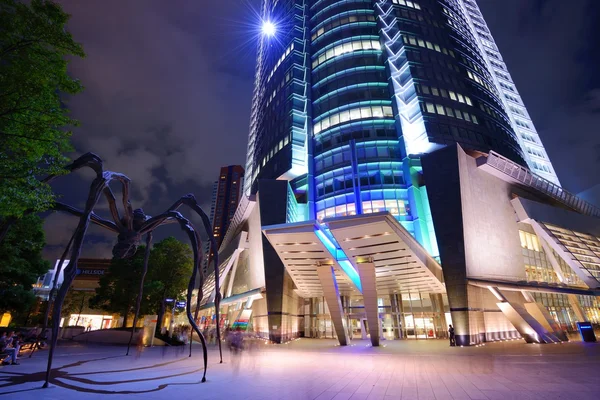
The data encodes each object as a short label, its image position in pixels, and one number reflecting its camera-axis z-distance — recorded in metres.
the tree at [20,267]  18.17
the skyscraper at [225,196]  161.88
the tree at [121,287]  27.70
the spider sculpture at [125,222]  5.79
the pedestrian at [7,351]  10.87
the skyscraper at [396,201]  24.05
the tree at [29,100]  6.55
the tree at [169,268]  30.31
